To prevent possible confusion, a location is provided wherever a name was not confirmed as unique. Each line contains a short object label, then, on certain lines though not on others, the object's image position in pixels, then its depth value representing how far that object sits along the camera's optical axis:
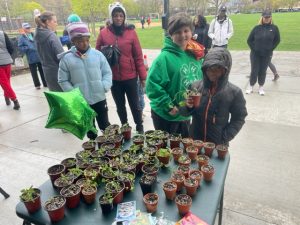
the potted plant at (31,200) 1.50
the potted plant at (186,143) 2.06
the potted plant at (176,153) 1.93
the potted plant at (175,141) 2.12
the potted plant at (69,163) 1.88
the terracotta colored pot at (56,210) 1.42
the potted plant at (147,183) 1.61
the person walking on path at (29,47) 6.61
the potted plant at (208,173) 1.71
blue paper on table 1.44
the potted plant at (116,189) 1.53
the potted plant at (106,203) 1.47
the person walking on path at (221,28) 6.80
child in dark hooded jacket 2.12
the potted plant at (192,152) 1.94
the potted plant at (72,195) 1.52
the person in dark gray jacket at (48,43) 3.88
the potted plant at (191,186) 1.58
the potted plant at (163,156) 1.88
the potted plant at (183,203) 1.45
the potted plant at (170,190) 1.55
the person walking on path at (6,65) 5.22
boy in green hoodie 2.38
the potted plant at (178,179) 1.62
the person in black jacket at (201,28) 6.61
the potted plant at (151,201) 1.47
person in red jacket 3.45
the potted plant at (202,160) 1.85
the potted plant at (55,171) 1.75
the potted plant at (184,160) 1.85
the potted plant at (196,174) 1.68
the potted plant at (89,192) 1.54
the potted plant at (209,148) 1.99
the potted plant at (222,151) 1.96
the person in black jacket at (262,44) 5.25
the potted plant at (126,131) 2.31
